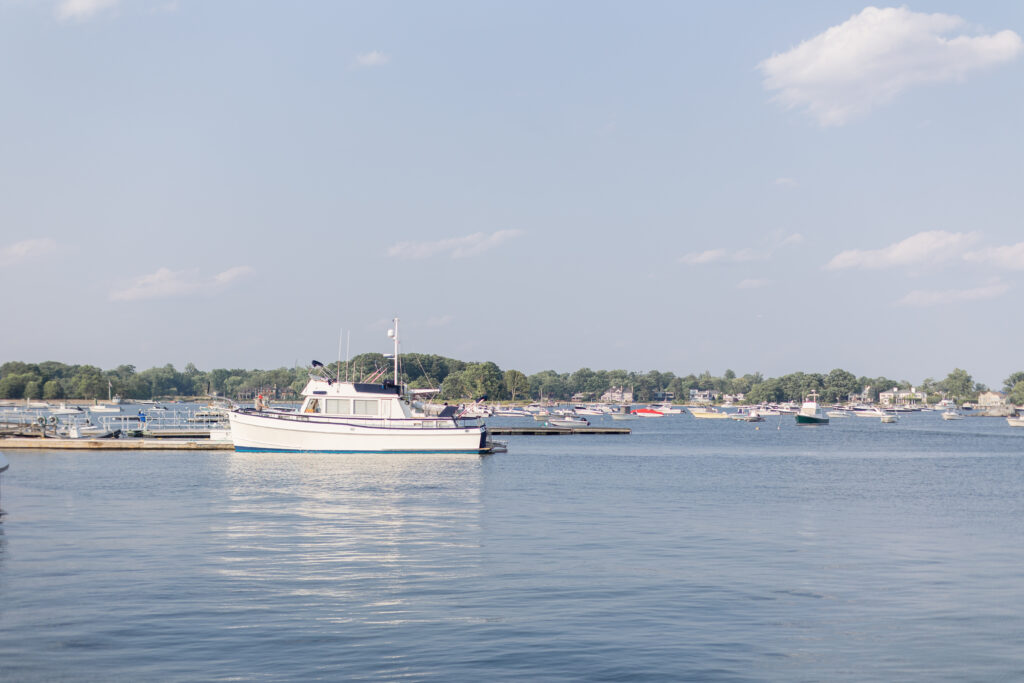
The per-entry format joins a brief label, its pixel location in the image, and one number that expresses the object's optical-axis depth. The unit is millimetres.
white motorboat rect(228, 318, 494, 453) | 73312
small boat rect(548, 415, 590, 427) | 169225
